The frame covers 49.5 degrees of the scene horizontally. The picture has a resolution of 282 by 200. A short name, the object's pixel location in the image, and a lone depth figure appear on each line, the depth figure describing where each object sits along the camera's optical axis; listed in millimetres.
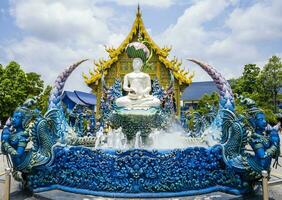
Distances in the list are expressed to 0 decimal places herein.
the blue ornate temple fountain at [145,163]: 5926
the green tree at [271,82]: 24203
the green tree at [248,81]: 26441
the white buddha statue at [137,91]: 8270
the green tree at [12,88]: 24641
